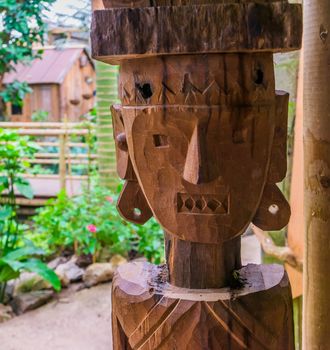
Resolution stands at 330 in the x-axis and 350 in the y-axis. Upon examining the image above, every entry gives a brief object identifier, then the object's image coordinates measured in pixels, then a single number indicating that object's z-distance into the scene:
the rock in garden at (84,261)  3.04
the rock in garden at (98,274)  2.85
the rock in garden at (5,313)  2.47
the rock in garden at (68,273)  2.83
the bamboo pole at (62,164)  3.72
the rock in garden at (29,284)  2.72
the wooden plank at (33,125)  3.89
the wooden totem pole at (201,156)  0.67
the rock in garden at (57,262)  3.03
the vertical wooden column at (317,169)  0.90
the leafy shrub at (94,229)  2.88
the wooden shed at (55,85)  6.88
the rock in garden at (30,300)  2.57
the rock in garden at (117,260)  2.94
